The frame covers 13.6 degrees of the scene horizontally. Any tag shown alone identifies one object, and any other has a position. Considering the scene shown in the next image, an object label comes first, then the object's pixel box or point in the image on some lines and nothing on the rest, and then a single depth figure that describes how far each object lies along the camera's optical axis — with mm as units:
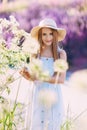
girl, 3456
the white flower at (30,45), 1926
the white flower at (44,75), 1454
